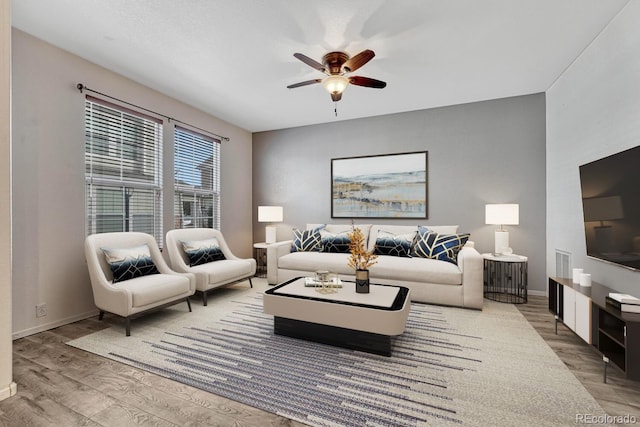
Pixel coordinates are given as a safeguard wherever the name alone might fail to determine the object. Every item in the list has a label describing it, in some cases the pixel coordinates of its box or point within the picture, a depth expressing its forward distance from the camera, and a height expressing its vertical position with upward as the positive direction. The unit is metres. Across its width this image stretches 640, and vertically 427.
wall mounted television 1.97 +0.05
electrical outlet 2.69 -0.92
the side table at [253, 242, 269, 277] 5.29 -0.92
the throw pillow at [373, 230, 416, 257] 4.03 -0.44
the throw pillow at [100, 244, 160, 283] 2.87 -0.51
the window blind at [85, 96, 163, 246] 3.17 +0.53
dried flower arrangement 2.63 -0.35
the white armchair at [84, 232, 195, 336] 2.62 -0.71
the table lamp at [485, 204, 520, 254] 3.64 -0.06
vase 2.63 -0.63
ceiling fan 2.78 +1.33
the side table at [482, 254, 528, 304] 3.68 -0.93
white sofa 3.28 -0.73
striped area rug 1.63 -1.12
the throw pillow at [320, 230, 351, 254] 4.40 -0.46
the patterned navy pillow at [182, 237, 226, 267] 3.69 -0.51
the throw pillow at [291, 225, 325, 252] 4.54 -0.45
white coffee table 2.23 -0.84
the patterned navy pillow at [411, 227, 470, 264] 3.75 -0.43
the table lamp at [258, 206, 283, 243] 5.15 -0.01
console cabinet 1.67 -0.77
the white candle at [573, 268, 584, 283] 2.47 -0.53
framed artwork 4.55 +0.46
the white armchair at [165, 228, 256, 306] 3.43 -0.68
